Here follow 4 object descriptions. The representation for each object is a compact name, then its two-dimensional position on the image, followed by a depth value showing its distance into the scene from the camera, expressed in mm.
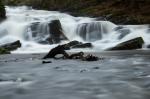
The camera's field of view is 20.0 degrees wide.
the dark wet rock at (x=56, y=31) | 41469
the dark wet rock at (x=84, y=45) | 36500
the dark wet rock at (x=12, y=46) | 35719
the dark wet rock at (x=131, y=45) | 33503
